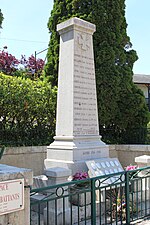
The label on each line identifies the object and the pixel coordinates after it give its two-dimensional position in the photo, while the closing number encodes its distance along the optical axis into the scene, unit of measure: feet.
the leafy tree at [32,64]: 68.64
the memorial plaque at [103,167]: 20.62
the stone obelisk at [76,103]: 22.56
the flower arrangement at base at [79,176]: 19.31
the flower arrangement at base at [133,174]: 16.26
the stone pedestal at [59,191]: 15.35
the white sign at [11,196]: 8.30
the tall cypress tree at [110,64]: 33.14
